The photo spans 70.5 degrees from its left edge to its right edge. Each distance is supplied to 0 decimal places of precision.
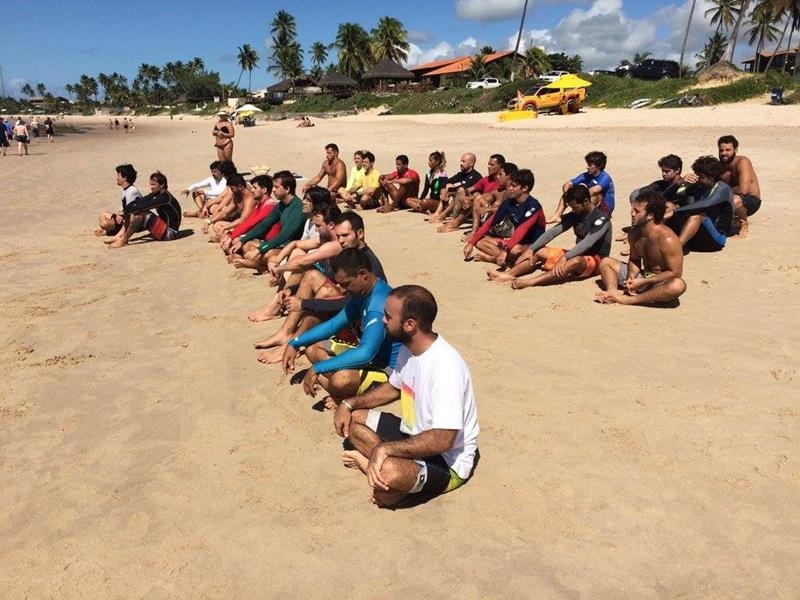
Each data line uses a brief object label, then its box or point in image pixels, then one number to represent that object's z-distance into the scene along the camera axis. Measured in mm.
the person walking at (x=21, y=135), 26078
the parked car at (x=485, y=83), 51934
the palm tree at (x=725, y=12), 66662
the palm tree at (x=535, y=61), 61000
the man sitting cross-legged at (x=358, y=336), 3637
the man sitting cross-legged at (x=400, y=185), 11086
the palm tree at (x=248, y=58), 119250
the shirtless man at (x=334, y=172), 12062
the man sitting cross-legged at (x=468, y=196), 9164
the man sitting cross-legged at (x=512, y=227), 7180
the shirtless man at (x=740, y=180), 8172
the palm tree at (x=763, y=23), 45781
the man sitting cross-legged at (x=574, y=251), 6469
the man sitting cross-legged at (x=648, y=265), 5648
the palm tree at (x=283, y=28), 101188
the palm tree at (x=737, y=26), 43531
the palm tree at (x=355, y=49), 81188
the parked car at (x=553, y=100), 31172
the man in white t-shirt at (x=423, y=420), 2850
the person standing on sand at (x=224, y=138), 13664
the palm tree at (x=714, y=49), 77438
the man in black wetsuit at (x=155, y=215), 9391
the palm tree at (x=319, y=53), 110250
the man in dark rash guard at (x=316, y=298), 4656
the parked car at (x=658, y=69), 42156
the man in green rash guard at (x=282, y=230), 7055
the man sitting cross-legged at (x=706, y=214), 6953
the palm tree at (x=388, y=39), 79688
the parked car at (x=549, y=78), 38594
